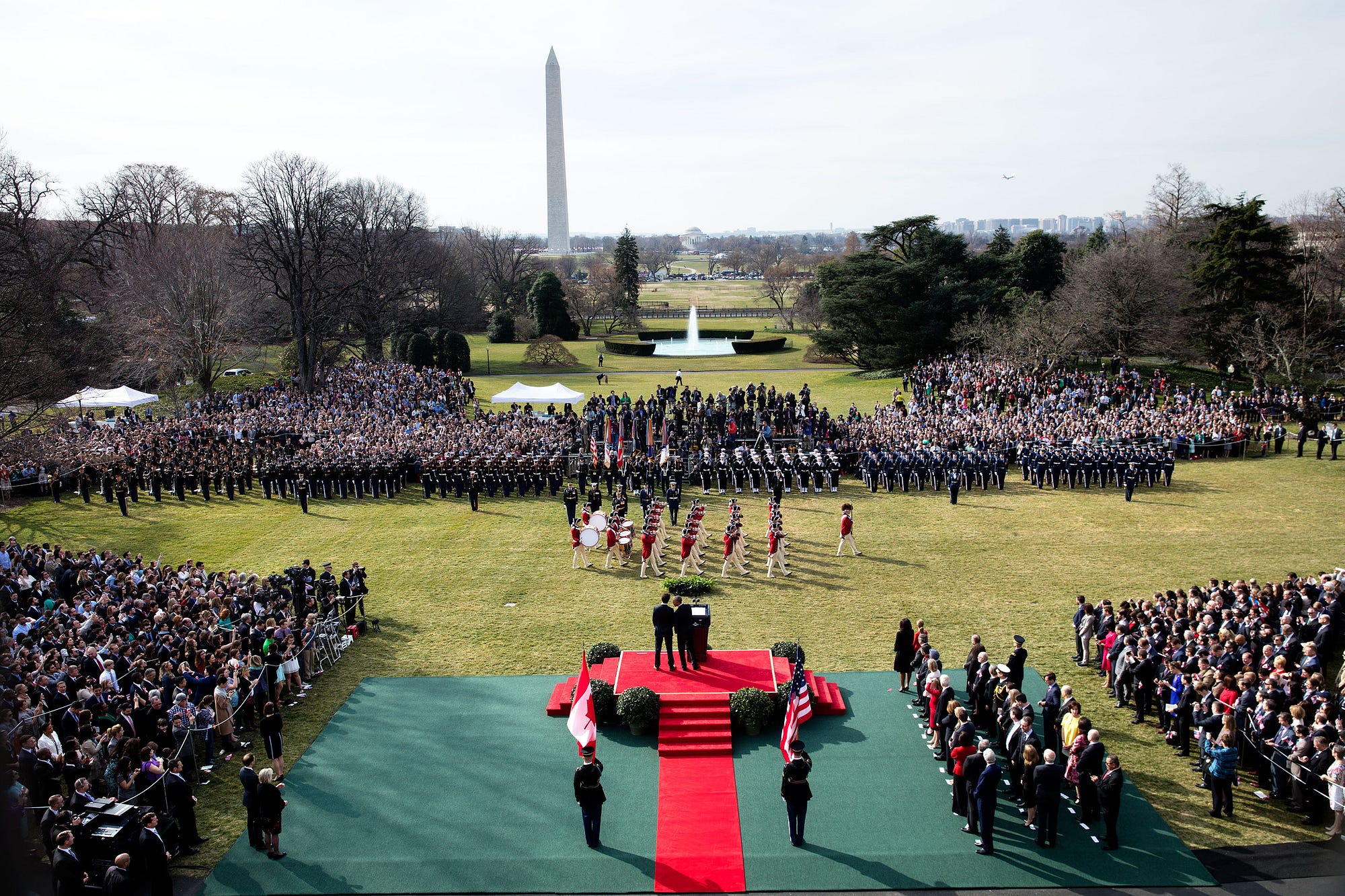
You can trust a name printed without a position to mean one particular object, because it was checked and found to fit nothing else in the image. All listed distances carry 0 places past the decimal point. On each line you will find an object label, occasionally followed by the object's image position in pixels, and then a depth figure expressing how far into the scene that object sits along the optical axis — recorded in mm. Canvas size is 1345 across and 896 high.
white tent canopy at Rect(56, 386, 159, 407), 35000
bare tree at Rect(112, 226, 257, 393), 41625
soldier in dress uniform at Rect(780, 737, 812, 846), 10883
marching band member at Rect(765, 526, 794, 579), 20641
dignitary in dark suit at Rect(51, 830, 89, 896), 9359
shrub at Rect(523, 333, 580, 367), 56625
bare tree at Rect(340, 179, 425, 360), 55031
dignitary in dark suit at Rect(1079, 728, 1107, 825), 11414
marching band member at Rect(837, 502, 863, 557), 21609
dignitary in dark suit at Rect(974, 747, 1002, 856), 10711
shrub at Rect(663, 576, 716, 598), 19453
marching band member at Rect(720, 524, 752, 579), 20547
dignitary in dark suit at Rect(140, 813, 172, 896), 10000
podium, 15344
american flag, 11580
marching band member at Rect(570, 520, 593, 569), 21766
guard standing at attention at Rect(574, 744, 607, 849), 10992
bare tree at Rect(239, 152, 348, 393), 44062
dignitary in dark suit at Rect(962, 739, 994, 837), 11227
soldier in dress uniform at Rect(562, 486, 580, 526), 24453
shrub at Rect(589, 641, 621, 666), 15812
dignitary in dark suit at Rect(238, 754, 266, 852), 11016
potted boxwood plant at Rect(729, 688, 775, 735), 13914
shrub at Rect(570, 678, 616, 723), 14242
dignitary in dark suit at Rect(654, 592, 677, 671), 14898
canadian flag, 11547
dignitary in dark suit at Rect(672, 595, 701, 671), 15125
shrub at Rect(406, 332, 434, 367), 52594
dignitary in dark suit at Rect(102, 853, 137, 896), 9281
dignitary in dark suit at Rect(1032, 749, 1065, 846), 10914
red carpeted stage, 10945
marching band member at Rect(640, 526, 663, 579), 20922
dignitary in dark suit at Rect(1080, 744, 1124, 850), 10828
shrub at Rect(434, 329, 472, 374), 53844
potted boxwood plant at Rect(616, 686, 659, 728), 13922
